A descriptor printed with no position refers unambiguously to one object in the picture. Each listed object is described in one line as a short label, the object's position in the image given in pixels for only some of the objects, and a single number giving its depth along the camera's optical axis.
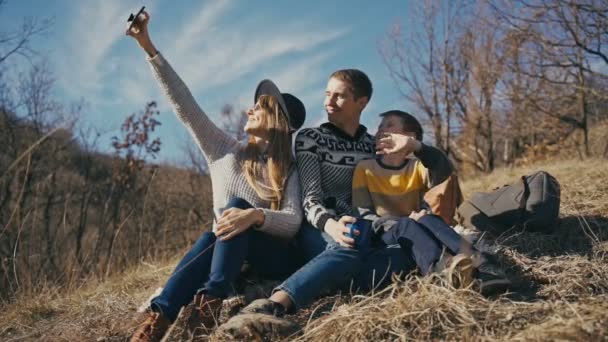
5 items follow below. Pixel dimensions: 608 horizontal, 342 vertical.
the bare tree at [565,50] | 5.40
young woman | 1.94
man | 1.80
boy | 1.89
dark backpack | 2.58
